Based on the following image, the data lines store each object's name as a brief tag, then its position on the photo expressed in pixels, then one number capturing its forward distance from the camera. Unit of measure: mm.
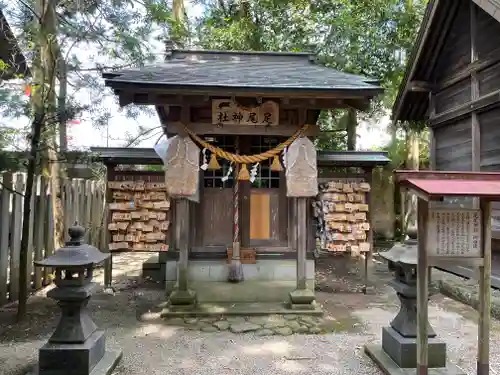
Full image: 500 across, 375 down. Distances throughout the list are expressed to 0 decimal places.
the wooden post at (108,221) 7223
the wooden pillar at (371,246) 7633
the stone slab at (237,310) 5980
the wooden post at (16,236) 6102
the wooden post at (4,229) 5832
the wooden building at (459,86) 6543
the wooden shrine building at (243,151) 5980
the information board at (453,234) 3268
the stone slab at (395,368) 3873
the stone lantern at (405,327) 3977
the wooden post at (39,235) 6938
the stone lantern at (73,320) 3791
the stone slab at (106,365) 3856
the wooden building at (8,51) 6395
